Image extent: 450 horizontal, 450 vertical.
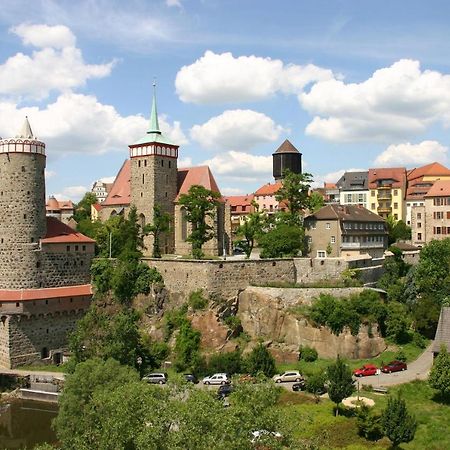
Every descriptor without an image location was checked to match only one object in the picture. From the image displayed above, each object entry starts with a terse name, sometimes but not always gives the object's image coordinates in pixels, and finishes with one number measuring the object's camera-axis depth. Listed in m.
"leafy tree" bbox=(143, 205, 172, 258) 56.31
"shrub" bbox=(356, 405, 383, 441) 31.98
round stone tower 48.59
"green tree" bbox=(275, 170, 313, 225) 59.56
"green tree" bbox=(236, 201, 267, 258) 57.03
